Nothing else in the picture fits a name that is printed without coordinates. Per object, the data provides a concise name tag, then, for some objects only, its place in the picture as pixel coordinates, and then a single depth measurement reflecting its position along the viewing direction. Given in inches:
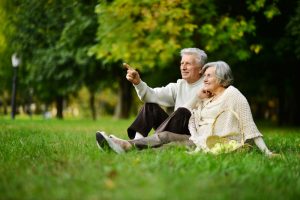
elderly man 301.9
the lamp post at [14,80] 960.3
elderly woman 271.6
